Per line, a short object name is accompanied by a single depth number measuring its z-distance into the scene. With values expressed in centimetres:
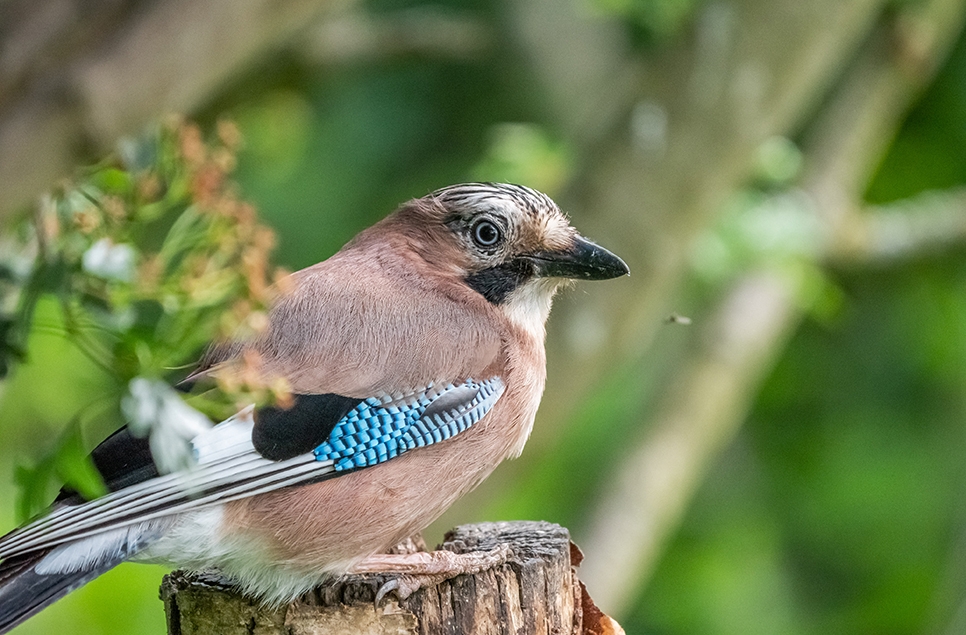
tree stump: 481
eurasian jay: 451
